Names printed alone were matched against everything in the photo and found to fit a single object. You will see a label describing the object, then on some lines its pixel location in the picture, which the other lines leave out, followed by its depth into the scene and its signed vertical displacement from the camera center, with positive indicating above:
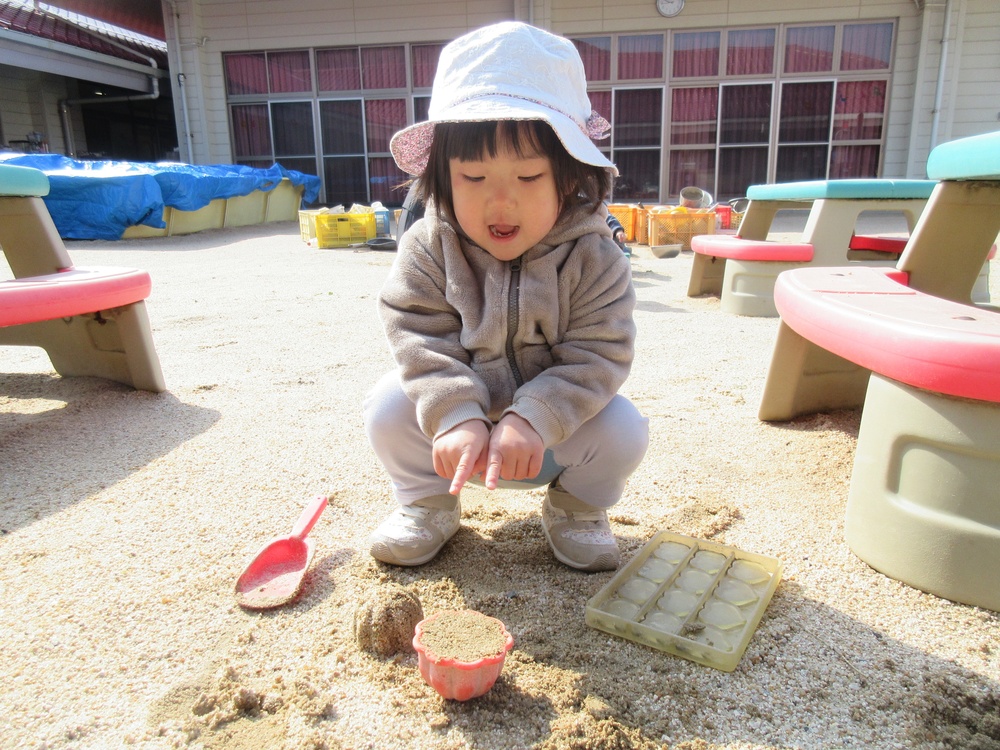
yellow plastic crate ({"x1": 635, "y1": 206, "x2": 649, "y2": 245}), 7.40 -0.47
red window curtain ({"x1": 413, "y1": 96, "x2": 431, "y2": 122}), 9.98 +1.05
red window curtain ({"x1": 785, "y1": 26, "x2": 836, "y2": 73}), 9.00 +1.58
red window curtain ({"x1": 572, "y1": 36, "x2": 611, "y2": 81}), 9.44 +1.60
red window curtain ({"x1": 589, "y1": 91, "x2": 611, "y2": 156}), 9.52 +1.01
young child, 1.22 -0.23
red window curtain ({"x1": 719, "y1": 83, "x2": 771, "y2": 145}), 9.23 +0.81
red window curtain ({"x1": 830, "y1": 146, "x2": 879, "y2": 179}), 9.28 +0.19
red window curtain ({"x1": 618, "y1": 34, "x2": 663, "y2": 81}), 9.34 +1.57
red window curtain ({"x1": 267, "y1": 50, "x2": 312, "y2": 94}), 10.16 +1.57
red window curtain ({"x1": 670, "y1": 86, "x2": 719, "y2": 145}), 9.35 +0.81
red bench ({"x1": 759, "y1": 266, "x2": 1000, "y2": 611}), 1.16 -0.45
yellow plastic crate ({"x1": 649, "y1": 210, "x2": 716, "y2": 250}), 6.69 -0.43
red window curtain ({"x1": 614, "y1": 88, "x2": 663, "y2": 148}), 9.45 +0.81
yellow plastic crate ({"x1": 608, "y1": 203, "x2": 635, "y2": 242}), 7.38 -0.38
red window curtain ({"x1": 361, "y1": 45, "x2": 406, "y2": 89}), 9.98 +1.58
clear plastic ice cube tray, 1.11 -0.71
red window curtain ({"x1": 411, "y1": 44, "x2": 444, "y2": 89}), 9.89 +1.62
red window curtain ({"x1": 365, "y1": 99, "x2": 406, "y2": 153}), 10.12 +0.89
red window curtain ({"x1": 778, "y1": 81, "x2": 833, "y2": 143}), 9.11 +0.82
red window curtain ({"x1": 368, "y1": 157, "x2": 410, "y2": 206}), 10.37 +0.07
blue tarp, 7.09 -0.06
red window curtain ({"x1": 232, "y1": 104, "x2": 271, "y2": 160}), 10.45 +0.78
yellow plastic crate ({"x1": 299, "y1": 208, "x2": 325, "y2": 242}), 7.44 -0.42
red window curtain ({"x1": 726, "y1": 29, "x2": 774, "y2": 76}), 9.13 +1.57
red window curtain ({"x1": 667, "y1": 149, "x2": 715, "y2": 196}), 9.59 +0.13
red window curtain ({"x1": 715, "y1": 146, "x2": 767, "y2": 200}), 9.46 +0.11
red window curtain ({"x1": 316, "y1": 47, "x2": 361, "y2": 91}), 10.06 +1.57
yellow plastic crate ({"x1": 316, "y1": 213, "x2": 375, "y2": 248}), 7.11 -0.45
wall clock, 9.10 +2.13
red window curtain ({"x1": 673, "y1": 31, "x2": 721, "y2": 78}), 9.23 +1.57
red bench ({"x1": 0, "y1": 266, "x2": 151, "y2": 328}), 1.92 -0.30
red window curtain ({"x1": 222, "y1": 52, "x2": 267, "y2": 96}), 10.27 +1.57
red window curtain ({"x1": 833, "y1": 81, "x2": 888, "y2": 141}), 9.05 +0.82
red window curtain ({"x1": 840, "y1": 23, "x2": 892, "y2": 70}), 8.89 +1.58
